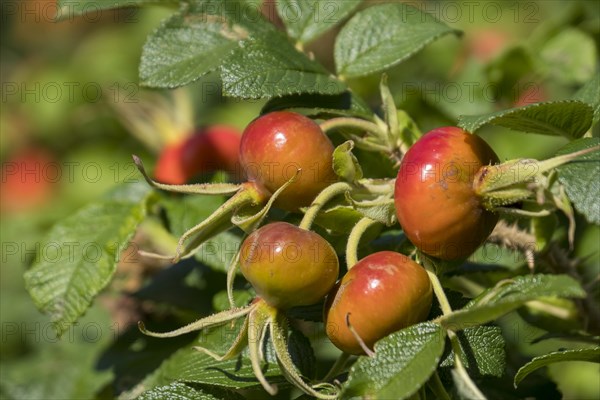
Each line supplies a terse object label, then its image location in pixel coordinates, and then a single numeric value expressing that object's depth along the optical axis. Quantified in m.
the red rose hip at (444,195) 0.69
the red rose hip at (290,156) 0.70
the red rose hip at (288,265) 0.68
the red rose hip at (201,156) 0.85
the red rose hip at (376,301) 0.68
